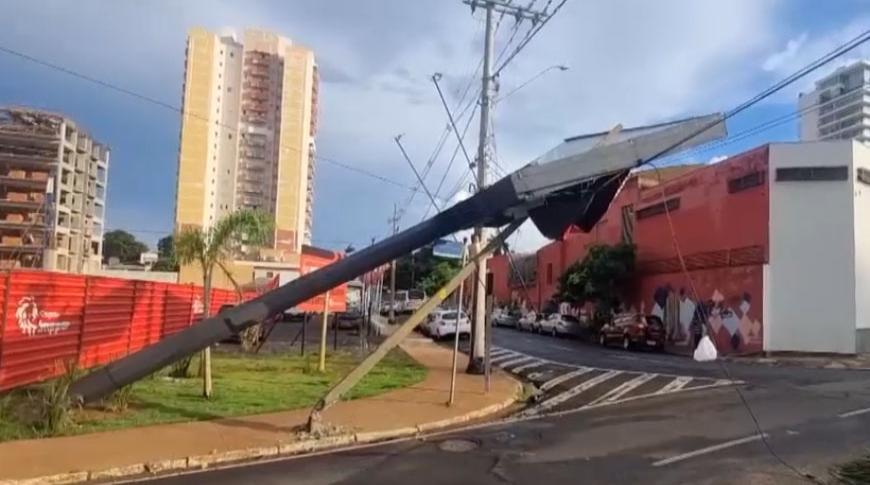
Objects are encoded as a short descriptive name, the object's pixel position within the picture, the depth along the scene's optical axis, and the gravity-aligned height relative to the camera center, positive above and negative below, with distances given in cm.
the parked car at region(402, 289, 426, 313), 6445 -69
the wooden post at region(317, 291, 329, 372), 1966 -125
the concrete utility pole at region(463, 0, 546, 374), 1975 +389
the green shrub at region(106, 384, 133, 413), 1223 -201
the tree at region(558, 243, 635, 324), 4084 +134
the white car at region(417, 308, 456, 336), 3850 -147
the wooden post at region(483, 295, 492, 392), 1567 -93
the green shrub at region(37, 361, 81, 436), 1049 -187
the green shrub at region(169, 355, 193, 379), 1680 -198
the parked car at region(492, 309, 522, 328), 5644 -170
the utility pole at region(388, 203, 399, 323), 5219 -71
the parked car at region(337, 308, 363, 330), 3980 -173
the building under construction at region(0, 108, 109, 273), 8831 +1090
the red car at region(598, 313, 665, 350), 3378 -136
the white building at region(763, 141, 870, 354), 2870 +235
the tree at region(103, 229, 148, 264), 12808 +585
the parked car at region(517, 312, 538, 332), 5029 -173
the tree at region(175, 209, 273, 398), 1555 +96
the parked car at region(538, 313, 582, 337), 4369 -163
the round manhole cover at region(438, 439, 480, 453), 1021 -212
